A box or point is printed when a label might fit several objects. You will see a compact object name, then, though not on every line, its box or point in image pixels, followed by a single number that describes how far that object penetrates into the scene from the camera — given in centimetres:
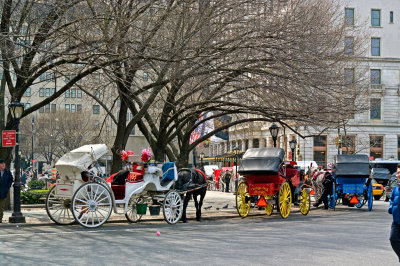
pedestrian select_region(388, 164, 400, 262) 890
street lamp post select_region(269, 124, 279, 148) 2877
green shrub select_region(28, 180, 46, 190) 3378
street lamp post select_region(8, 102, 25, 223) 1772
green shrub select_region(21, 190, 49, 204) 2567
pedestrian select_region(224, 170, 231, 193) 4659
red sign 1828
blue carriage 2540
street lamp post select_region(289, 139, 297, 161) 3465
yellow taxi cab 3970
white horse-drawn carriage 1648
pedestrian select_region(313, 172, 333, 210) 2588
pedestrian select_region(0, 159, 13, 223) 1762
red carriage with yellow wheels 2058
